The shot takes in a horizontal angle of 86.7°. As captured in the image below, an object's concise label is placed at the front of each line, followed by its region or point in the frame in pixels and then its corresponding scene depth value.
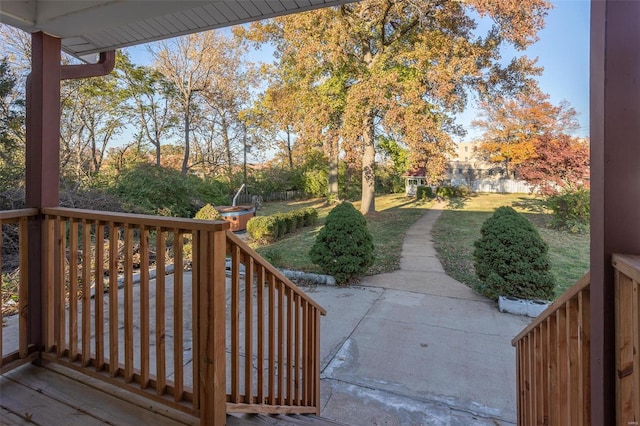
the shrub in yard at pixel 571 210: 8.20
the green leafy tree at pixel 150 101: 10.09
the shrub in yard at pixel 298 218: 9.30
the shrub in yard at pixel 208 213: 6.95
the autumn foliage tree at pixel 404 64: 8.57
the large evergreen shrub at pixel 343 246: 5.29
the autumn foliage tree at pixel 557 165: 8.33
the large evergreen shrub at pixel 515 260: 4.25
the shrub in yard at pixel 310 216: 10.02
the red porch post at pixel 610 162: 0.97
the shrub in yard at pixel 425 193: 16.09
